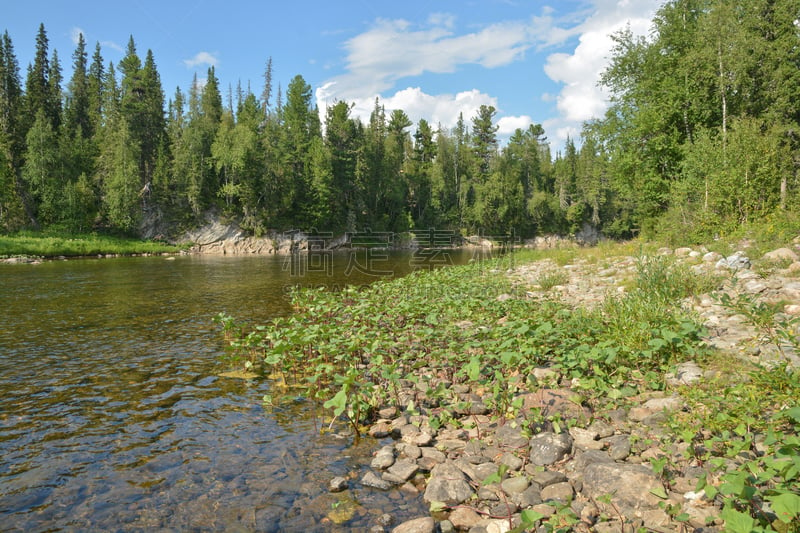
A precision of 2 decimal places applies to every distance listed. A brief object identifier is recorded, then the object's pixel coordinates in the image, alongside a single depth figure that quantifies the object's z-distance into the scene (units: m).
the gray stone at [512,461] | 5.16
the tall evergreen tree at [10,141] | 50.84
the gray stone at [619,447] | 4.92
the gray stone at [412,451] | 5.80
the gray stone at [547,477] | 4.76
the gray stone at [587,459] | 4.90
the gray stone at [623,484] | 4.14
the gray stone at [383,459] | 5.71
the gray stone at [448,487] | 4.82
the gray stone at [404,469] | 5.42
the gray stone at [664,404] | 5.58
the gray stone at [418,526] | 4.33
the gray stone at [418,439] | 6.10
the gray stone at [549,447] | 5.18
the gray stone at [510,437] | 5.60
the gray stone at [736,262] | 11.53
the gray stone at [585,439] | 5.28
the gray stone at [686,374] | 6.05
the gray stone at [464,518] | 4.46
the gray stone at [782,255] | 11.16
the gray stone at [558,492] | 4.49
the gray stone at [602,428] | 5.45
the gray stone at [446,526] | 4.38
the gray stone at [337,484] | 5.29
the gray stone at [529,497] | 4.50
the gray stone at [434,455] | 5.67
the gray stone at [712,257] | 12.96
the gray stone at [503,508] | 4.43
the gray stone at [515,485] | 4.73
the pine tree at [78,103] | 68.14
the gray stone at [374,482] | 5.29
